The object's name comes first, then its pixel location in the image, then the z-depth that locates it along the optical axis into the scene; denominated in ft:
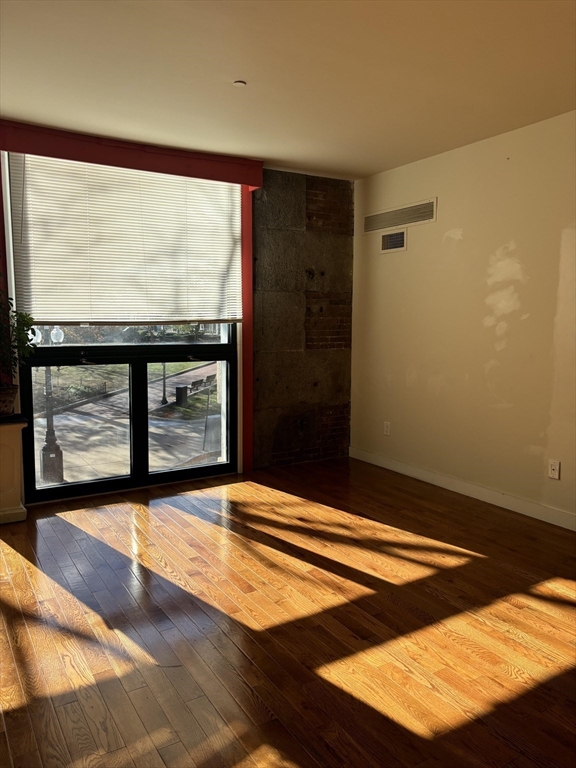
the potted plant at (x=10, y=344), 12.68
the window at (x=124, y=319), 13.70
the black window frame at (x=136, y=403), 13.92
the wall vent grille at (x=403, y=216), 15.62
